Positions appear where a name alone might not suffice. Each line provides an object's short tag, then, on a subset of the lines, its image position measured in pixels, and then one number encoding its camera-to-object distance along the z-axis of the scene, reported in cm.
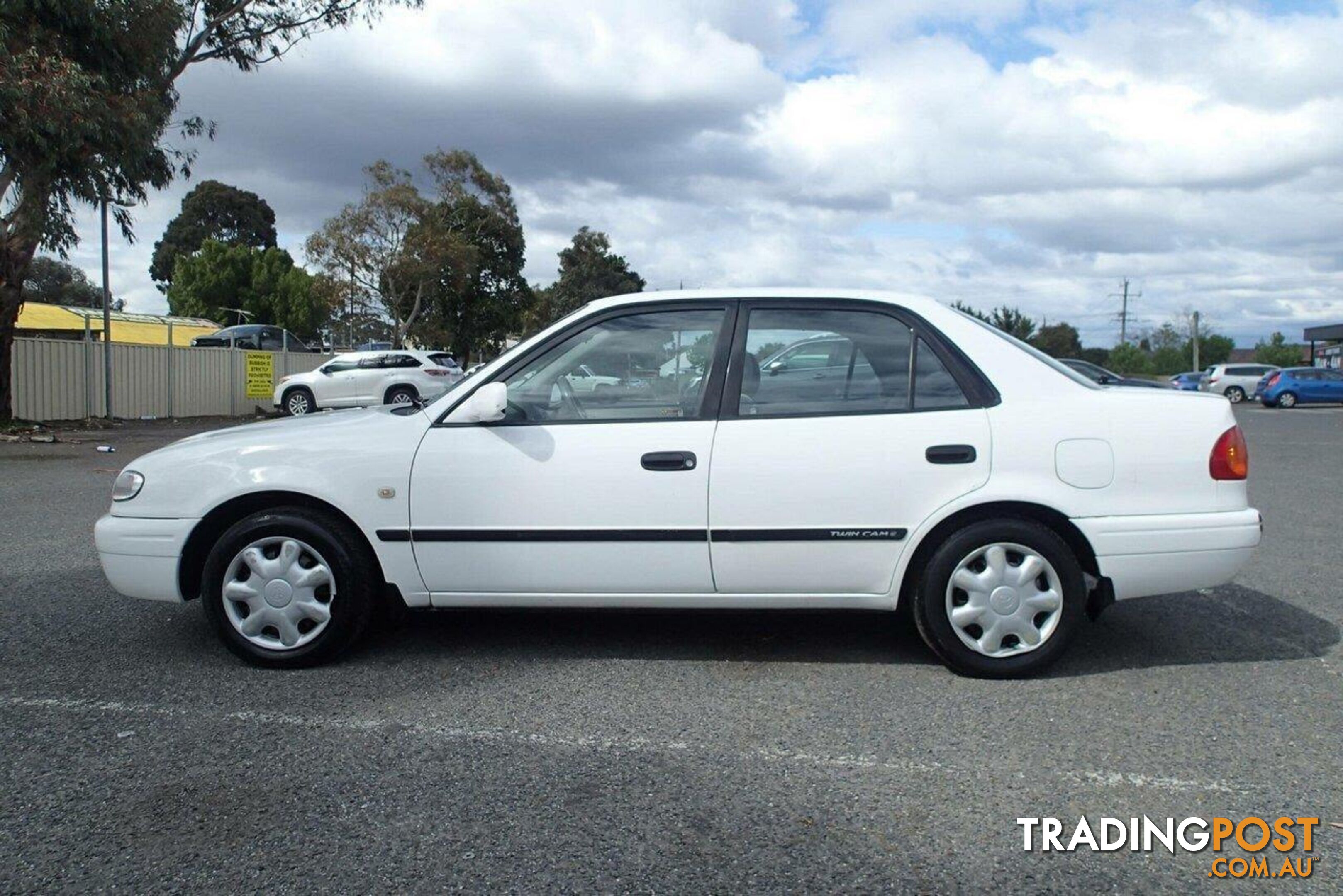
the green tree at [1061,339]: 7644
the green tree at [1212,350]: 8612
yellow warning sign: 2502
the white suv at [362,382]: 2464
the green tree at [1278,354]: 7975
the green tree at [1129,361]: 8056
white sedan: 410
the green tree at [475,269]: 3809
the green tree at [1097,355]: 7636
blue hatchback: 3459
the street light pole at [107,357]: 2036
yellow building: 3381
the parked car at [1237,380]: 3900
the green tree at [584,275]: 5988
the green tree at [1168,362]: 8294
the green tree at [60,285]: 6981
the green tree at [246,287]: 5781
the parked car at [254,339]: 3128
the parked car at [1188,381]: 4619
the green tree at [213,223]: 7544
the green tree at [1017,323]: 4744
